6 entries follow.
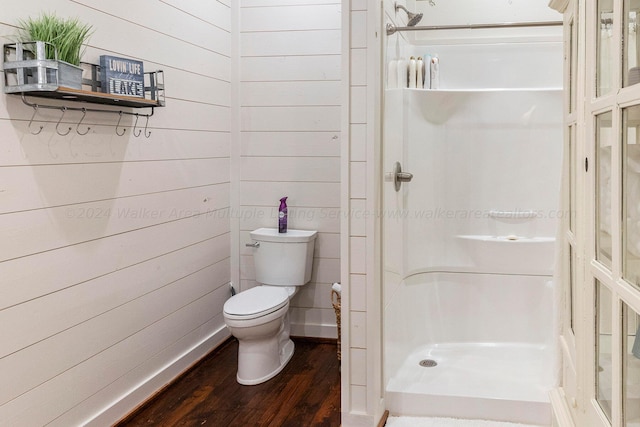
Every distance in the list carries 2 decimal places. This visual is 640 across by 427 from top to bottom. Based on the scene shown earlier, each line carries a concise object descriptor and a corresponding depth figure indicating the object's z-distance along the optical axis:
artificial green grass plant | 2.02
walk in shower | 3.23
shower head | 3.04
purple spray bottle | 3.57
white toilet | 2.96
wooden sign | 2.36
